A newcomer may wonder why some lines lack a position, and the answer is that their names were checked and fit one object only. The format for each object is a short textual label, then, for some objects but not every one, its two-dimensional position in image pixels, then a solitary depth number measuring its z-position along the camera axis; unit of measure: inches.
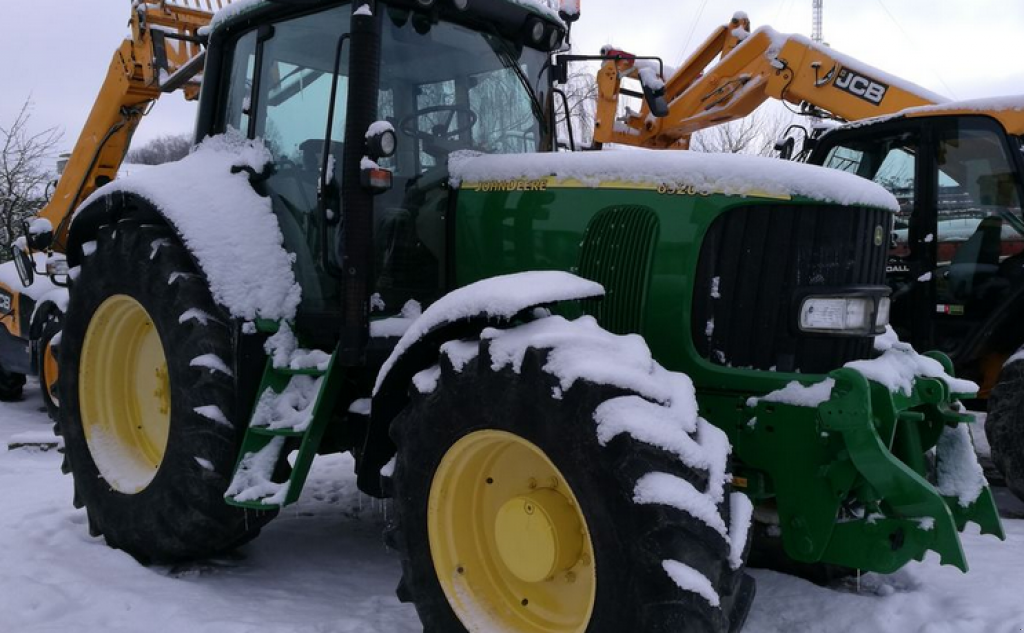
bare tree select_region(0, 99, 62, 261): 621.0
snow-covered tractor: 98.7
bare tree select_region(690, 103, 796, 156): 895.1
